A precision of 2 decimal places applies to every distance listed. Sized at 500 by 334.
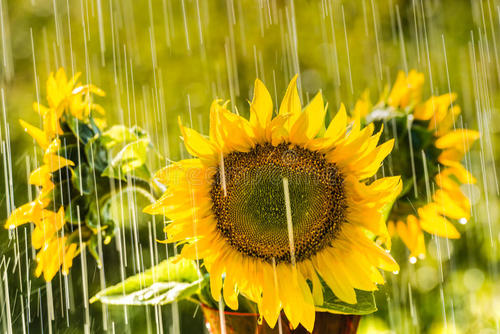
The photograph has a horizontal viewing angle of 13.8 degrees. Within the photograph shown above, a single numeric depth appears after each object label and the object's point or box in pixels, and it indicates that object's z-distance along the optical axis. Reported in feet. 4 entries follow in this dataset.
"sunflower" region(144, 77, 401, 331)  3.77
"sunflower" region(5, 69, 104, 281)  3.96
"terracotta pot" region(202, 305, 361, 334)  3.84
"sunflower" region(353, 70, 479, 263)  4.01
